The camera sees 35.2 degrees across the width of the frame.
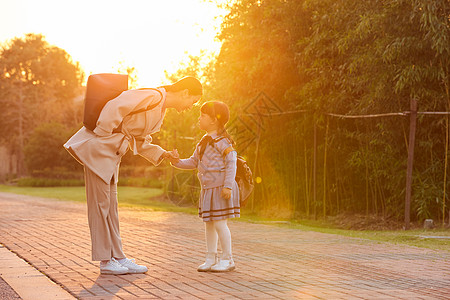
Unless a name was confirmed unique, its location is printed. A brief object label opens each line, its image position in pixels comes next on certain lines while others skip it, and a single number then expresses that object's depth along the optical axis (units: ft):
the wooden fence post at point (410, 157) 37.47
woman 19.17
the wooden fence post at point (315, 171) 46.83
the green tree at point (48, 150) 138.10
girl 20.18
